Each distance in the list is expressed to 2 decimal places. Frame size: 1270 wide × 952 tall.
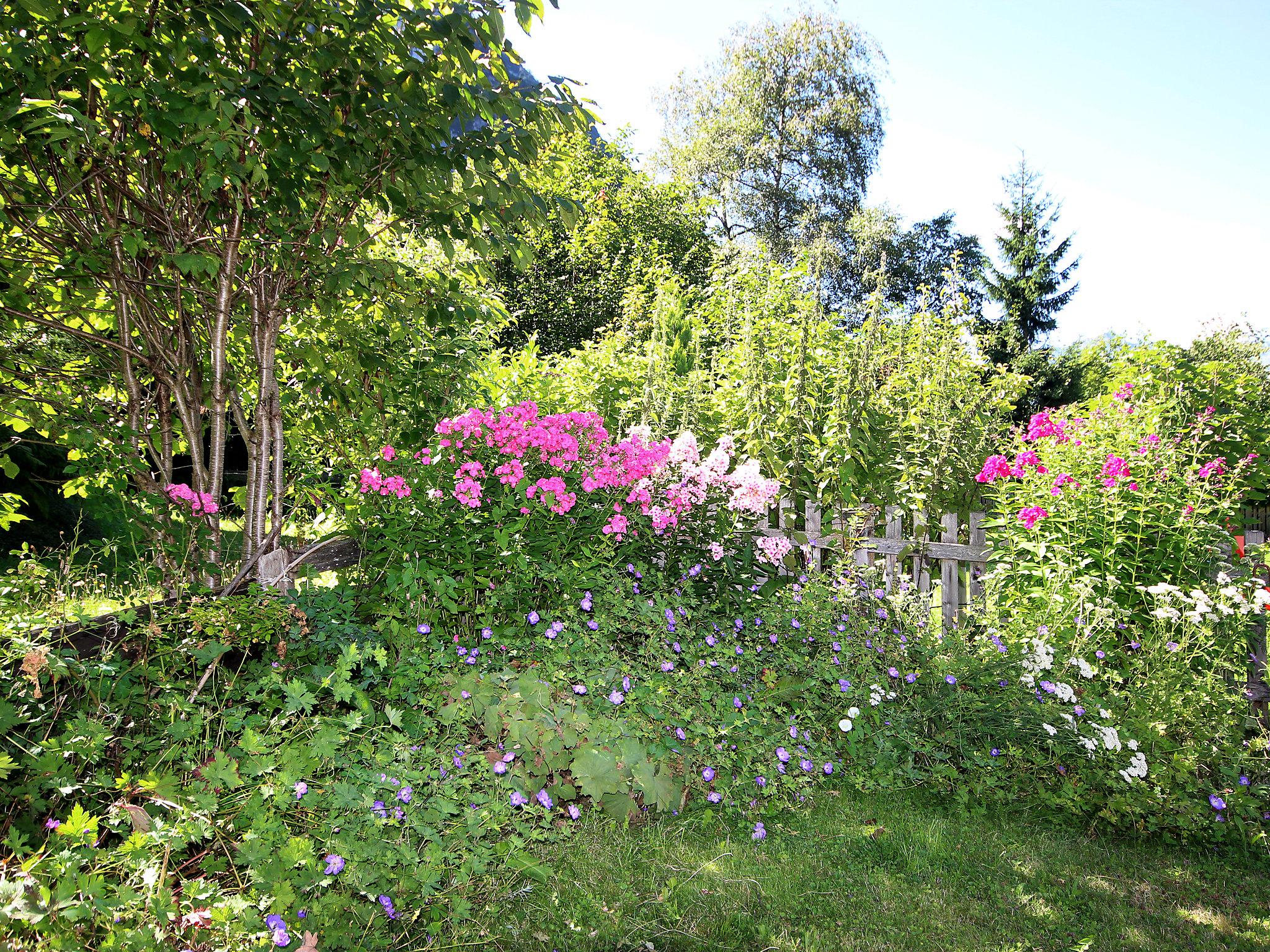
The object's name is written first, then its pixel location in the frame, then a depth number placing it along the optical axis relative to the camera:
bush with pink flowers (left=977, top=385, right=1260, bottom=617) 4.14
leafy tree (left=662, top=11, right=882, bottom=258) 22.33
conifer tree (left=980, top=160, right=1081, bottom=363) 22.56
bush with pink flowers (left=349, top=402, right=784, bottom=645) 3.45
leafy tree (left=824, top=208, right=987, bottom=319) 22.58
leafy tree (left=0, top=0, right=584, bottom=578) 2.88
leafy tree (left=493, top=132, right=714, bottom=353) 15.52
